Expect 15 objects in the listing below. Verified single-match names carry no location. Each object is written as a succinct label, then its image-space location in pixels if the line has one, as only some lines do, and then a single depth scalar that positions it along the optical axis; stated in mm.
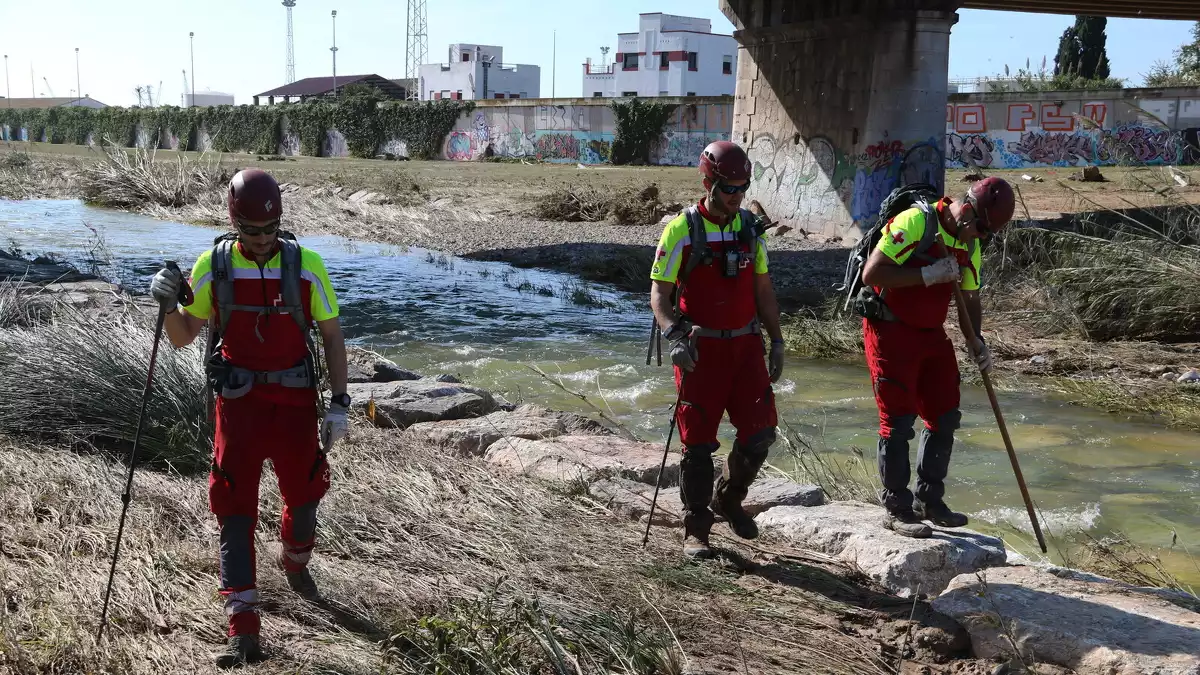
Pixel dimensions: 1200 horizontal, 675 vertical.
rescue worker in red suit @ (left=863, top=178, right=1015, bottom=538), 4723
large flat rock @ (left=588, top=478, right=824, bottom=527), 5254
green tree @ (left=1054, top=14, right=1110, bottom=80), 47906
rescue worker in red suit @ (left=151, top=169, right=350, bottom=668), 3775
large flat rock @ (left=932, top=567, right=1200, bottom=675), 3590
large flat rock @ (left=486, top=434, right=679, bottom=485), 5770
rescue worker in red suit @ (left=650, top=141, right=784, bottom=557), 4602
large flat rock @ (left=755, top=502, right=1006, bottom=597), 4484
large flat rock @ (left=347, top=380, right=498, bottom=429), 7090
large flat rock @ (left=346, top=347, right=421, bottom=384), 8406
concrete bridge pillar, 17375
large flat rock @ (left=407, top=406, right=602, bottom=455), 6578
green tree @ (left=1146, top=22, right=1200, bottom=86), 34997
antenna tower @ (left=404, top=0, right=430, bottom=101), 79375
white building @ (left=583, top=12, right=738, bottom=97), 75188
